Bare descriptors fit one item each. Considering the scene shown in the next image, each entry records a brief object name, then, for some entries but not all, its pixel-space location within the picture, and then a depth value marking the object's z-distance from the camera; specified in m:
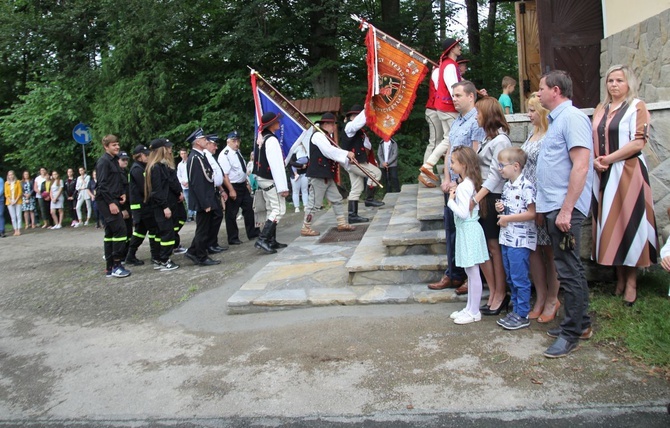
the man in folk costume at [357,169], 9.45
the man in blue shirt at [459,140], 5.05
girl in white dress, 4.62
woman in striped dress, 4.41
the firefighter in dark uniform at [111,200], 7.58
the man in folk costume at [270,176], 7.99
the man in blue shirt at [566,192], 3.79
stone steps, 5.67
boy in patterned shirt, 4.38
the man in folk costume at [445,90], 7.14
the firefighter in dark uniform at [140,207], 8.19
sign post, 16.09
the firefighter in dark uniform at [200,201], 8.10
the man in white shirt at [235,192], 9.37
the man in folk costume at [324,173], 8.29
